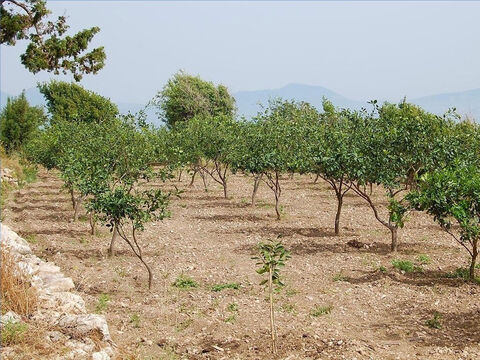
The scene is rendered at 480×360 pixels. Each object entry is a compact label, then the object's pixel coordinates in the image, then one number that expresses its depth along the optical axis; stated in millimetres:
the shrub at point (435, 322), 9984
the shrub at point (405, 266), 13891
